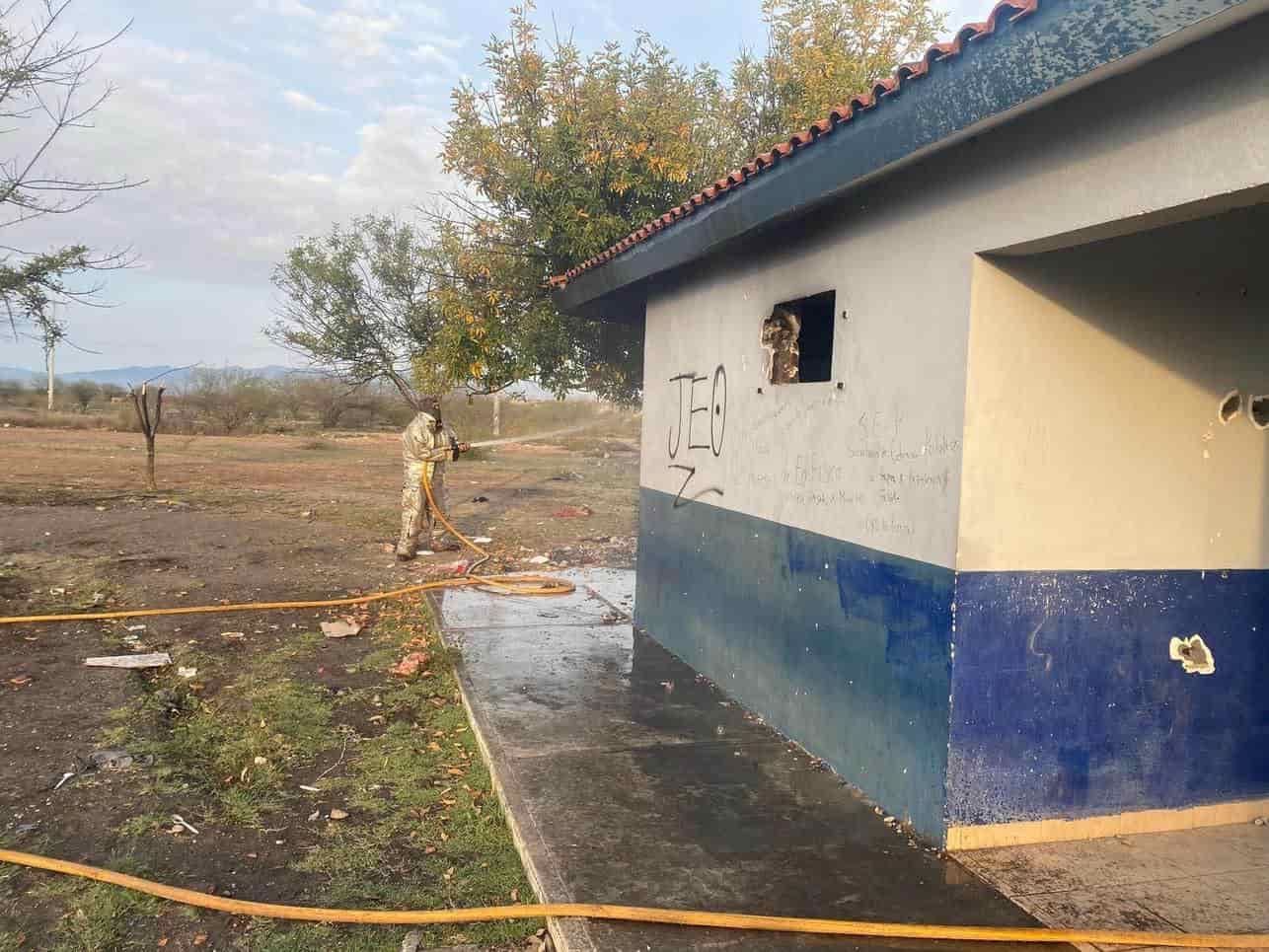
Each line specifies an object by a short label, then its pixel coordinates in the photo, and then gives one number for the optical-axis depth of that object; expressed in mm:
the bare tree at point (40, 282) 10641
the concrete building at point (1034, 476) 3717
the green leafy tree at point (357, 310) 17531
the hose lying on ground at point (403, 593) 8172
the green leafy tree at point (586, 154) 11047
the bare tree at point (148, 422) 17047
